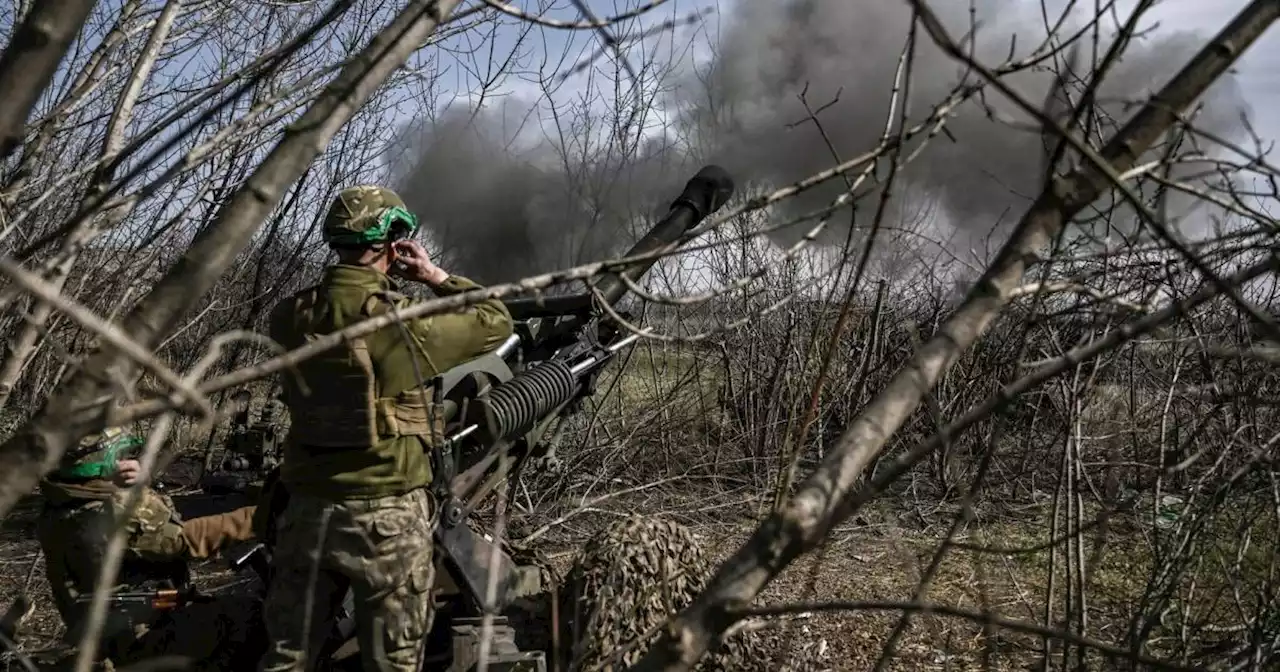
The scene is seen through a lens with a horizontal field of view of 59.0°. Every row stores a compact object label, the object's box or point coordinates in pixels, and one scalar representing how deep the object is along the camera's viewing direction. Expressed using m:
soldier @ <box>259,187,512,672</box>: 3.39
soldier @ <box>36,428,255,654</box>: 3.86
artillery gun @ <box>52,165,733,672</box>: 3.75
